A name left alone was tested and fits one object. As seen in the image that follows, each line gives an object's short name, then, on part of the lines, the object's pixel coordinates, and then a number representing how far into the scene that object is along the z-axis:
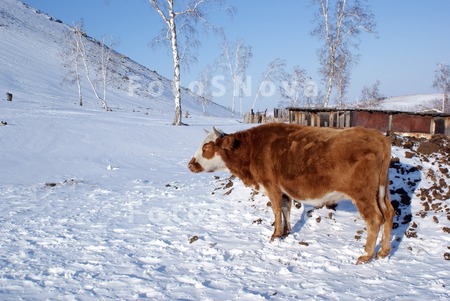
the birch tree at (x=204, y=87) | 74.47
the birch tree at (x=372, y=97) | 49.36
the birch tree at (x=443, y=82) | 45.19
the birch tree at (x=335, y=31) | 24.88
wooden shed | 16.94
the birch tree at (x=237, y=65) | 53.38
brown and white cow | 4.70
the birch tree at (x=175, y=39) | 21.72
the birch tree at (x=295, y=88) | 59.53
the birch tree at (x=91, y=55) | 41.31
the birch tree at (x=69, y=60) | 43.44
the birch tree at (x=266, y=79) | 48.56
